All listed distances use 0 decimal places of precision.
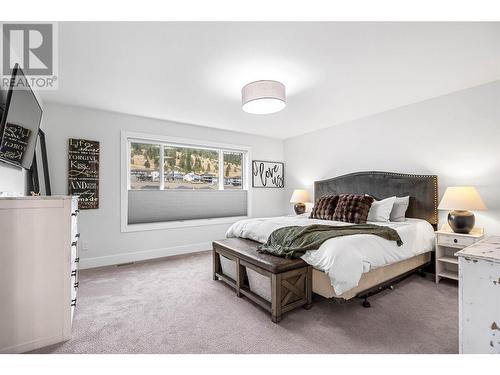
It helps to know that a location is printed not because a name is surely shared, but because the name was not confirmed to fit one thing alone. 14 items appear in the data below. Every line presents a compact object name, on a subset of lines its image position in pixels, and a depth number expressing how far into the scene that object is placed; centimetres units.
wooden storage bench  203
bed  205
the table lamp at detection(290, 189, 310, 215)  478
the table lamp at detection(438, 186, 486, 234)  263
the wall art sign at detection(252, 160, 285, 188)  522
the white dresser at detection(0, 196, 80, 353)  160
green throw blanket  224
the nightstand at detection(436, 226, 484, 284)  268
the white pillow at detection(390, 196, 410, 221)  332
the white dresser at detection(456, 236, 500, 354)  124
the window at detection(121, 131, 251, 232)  395
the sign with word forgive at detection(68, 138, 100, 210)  337
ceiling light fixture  246
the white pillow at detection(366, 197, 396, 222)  327
